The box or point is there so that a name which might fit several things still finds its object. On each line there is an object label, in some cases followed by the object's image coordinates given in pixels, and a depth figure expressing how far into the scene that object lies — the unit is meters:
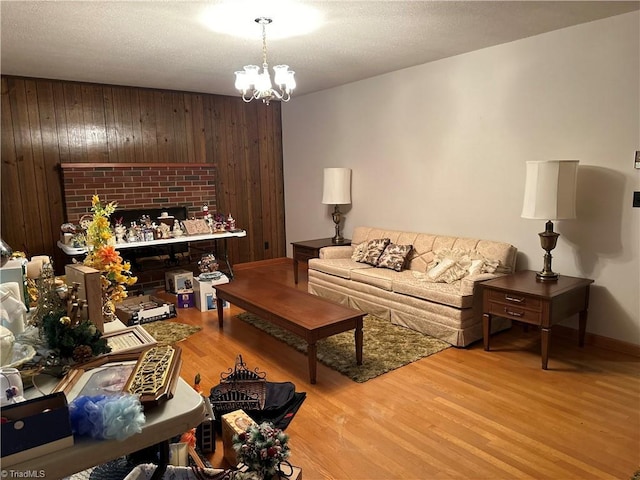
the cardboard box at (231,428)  2.10
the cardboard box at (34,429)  0.89
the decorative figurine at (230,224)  5.65
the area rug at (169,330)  3.84
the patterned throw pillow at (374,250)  4.63
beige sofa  3.55
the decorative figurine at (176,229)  5.19
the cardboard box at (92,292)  1.54
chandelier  3.14
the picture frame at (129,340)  1.51
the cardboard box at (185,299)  4.75
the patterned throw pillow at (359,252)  4.82
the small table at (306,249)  5.36
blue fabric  0.98
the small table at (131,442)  0.92
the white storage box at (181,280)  4.93
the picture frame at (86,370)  1.21
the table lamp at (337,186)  5.50
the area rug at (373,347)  3.19
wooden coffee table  2.97
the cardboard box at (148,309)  4.27
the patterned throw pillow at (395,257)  4.40
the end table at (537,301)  3.08
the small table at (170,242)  4.56
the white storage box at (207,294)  4.62
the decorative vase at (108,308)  1.91
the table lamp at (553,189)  3.23
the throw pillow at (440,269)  3.86
